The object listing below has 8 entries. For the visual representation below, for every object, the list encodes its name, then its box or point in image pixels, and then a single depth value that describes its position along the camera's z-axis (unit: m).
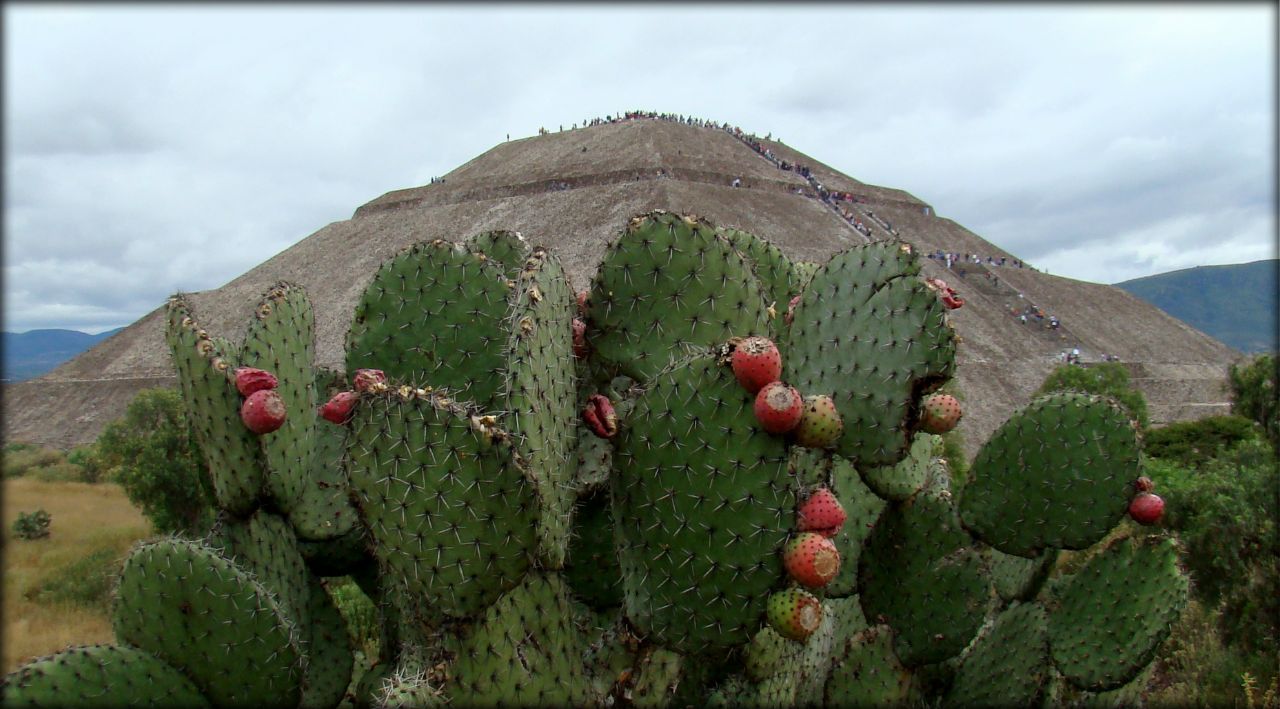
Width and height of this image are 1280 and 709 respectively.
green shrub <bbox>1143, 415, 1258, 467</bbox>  18.73
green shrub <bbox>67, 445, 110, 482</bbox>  24.37
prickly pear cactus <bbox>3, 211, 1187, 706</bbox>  2.76
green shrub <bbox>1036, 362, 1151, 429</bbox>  22.33
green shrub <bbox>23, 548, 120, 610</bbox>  11.30
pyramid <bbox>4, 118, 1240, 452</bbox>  39.94
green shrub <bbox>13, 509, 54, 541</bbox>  16.16
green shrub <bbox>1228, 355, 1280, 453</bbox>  17.66
